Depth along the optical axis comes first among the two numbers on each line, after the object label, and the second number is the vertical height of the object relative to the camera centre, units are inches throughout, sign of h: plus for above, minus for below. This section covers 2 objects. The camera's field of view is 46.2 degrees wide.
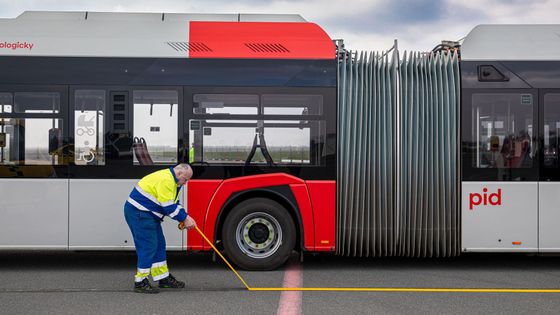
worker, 290.5 -23.4
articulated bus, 335.6 +9.8
